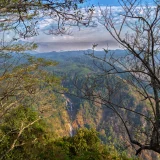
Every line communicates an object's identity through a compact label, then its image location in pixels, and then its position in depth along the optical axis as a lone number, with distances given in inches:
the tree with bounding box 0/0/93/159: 383.0
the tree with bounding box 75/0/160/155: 221.6
